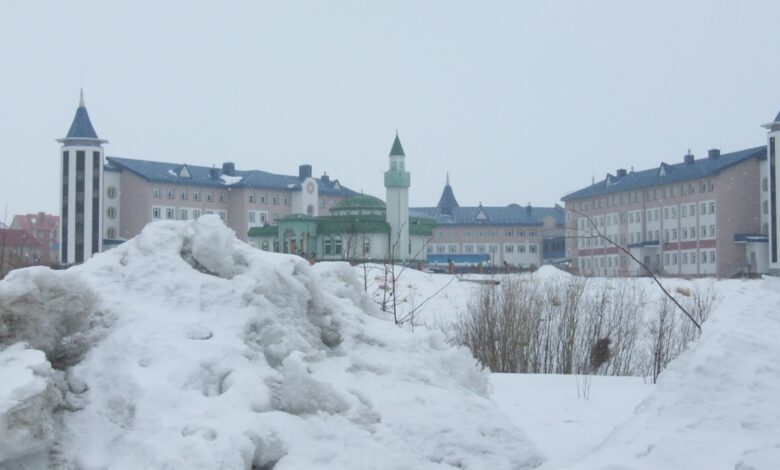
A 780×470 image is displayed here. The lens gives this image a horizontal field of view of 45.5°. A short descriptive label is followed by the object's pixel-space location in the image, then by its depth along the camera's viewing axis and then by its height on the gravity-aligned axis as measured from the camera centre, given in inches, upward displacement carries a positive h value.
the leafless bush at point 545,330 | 653.9 -51.1
